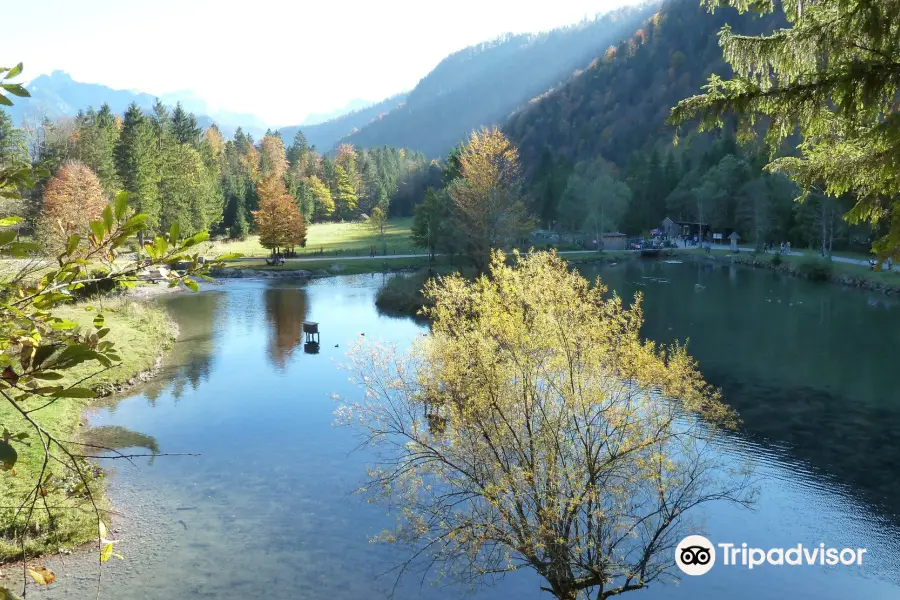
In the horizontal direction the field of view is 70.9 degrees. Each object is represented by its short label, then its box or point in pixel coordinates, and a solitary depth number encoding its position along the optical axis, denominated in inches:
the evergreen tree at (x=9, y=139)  2386.4
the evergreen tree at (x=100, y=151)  2516.0
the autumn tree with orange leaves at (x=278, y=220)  2650.1
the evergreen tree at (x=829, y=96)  290.4
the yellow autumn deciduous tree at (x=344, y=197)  4665.4
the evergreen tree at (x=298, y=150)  5285.4
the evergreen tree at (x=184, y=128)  3668.8
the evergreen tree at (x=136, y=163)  2417.6
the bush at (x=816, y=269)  2194.9
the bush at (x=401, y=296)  1784.0
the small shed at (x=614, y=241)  3341.5
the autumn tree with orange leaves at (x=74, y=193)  1693.9
